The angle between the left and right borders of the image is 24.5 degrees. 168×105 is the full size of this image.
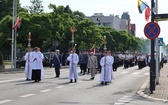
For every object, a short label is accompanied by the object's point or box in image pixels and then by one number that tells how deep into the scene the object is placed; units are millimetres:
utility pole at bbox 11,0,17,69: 36341
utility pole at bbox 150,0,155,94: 15730
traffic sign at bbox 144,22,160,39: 15828
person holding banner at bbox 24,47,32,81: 21531
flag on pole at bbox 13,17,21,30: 35000
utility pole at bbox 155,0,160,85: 19622
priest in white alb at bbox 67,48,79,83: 20922
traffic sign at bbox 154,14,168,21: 16984
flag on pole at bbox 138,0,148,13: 19800
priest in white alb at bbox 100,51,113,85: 20359
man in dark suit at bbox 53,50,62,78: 24750
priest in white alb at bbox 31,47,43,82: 20523
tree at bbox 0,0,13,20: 69875
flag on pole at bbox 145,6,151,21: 20078
